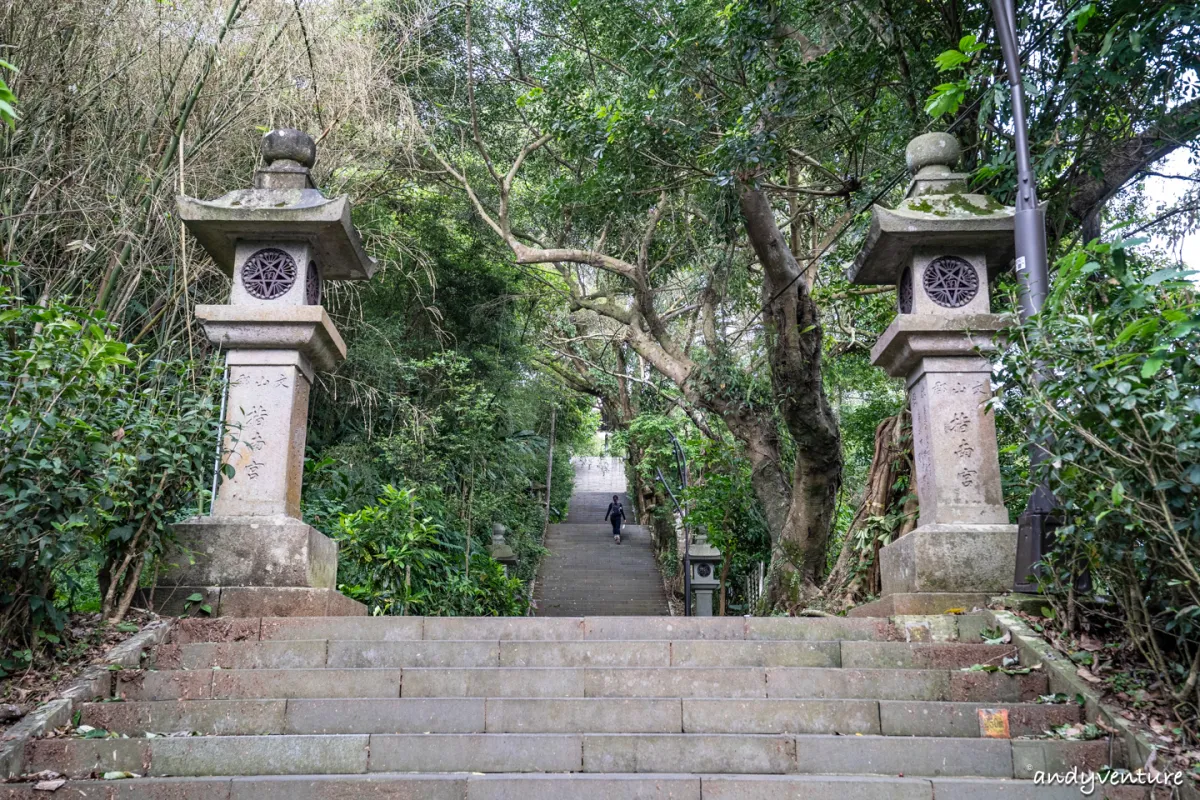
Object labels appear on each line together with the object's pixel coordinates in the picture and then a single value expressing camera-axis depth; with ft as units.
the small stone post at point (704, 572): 38.55
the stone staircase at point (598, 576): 47.65
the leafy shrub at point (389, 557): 25.81
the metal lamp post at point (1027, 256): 15.02
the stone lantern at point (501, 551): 38.65
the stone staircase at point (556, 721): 10.69
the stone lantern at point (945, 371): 16.87
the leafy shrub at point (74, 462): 13.15
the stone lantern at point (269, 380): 17.06
